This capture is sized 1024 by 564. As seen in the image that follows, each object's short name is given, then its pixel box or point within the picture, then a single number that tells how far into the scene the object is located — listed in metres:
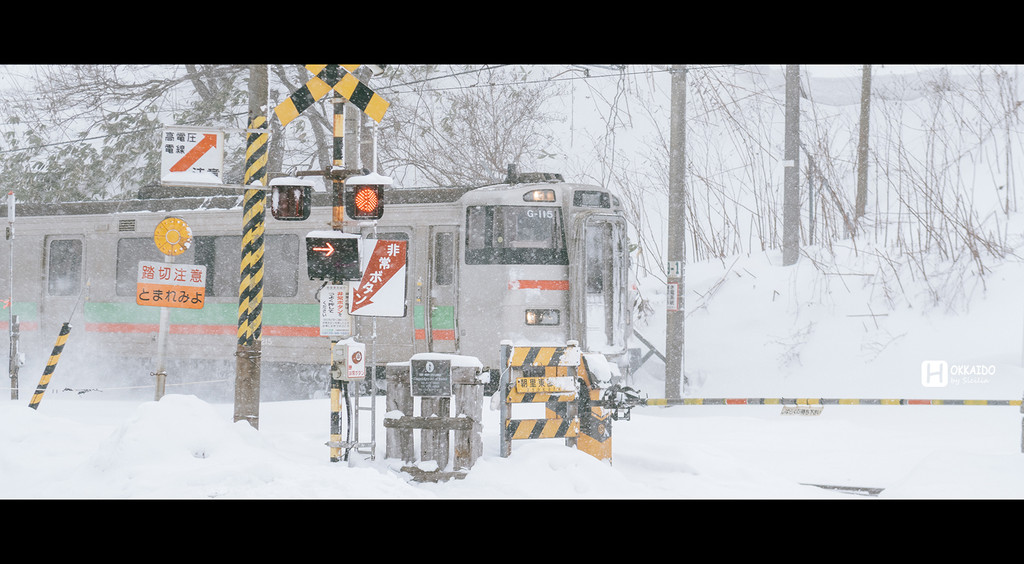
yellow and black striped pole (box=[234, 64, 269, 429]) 18.44
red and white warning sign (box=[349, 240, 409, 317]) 16.80
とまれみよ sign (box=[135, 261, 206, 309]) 23.02
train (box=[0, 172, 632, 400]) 26.59
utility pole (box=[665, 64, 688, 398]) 28.06
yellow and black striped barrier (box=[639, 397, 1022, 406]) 19.81
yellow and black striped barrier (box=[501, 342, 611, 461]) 16.44
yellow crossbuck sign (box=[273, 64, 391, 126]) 17.03
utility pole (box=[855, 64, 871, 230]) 37.65
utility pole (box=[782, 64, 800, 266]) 32.31
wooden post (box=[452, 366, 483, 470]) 15.57
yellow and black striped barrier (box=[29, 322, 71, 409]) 22.73
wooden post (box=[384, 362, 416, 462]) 15.91
